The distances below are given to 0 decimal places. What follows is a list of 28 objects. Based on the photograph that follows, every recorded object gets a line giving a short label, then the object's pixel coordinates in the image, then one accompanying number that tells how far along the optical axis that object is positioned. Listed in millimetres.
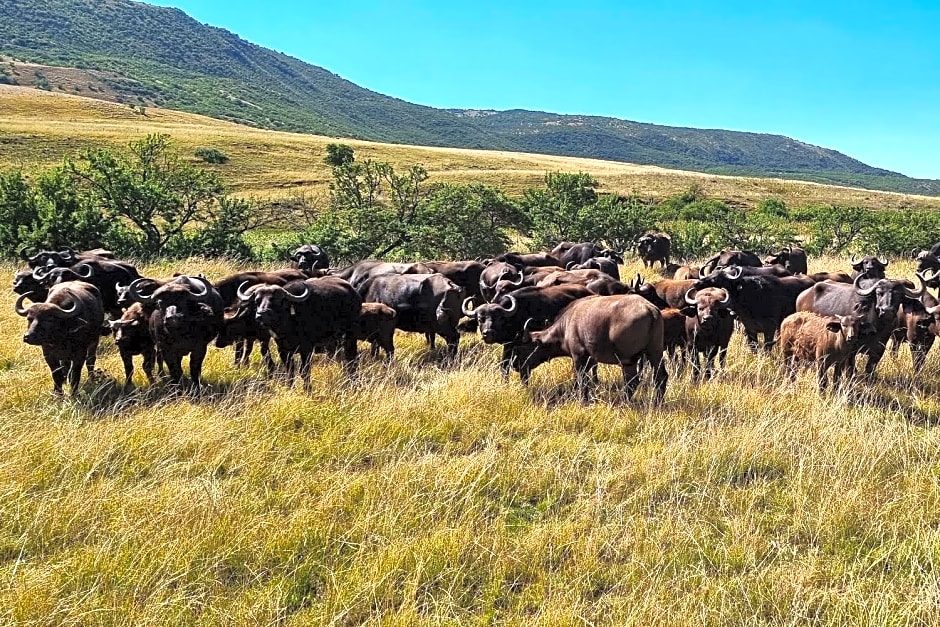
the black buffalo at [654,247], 22953
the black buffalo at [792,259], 16797
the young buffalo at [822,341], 7617
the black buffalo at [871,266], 12820
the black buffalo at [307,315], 8023
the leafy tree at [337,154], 61250
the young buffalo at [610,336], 7129
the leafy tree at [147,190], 19469
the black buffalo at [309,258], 15094
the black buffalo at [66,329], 6797
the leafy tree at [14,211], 18016
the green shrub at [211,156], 56562
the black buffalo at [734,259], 15555
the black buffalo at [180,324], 7227
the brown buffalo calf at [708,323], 8617
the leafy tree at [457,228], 22328
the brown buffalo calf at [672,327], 8734
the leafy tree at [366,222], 21859
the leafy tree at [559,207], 25734
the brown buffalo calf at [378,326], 9344
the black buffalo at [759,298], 10562
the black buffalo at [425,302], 10258
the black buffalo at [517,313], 8477
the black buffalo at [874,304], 8047
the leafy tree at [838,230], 25938
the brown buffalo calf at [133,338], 7664
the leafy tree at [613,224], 25531
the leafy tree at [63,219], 17781
